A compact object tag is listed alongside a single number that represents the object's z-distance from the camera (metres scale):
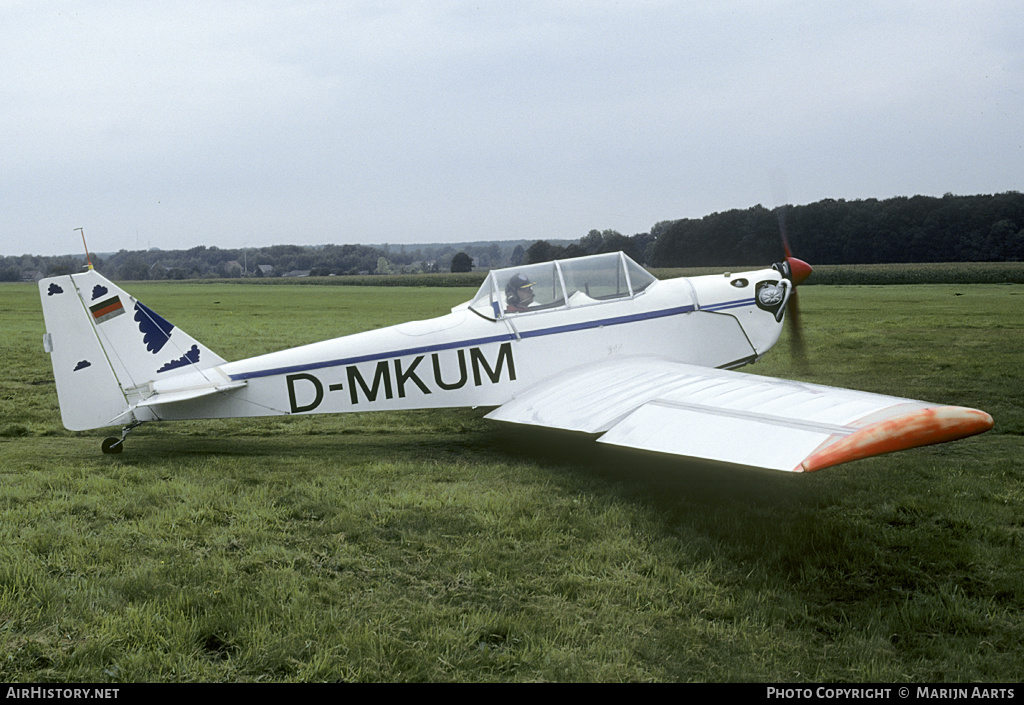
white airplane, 5.69
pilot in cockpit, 7.80
